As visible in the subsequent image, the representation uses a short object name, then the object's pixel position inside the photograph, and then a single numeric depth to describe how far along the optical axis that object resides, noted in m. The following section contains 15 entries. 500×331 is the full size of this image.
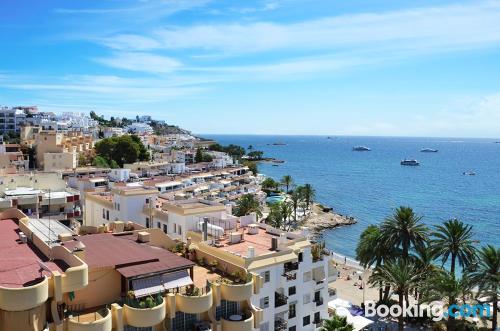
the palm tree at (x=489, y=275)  33.25
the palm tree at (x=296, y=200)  93.44
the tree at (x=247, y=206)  81.19
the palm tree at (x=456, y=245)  39.88
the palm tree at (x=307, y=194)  99.91
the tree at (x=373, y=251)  42.44
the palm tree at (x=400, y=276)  36.16
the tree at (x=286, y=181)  127.89
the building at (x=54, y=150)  93.32
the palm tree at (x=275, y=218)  79.25
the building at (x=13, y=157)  85.10
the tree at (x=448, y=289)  33.53
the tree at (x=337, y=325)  23.50
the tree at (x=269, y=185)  123.56
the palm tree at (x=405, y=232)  41.72
